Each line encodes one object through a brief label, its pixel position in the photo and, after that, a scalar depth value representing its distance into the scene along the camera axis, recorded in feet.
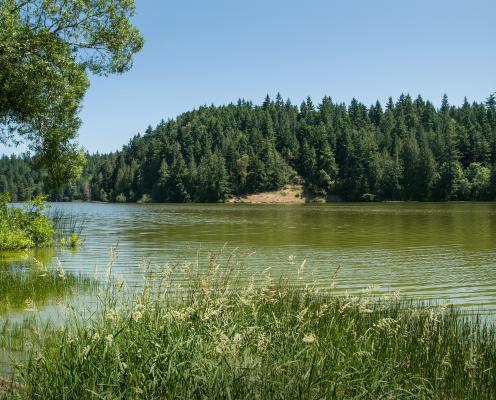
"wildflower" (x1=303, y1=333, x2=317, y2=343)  15.75
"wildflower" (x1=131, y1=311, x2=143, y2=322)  19.01
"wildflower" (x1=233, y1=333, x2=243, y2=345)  17.94
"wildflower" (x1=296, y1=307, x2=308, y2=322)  20.67
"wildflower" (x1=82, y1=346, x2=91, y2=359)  17.95
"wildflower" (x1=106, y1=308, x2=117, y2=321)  21.04
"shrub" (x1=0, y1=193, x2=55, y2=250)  86.84
